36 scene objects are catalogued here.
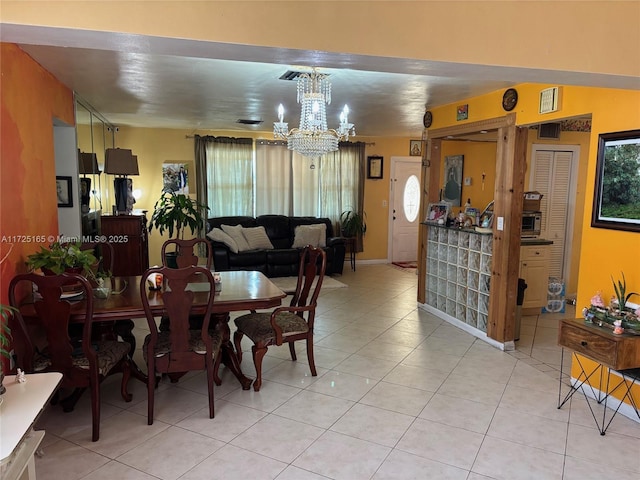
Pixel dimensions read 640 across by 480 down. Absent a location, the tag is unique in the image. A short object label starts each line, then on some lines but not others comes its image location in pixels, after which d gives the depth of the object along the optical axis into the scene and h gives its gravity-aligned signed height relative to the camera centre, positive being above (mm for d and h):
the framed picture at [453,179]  6434 +156
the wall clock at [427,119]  5062 +813
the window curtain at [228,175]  7191 +215
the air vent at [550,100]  3320 +694
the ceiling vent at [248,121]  6090 +935
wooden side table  2488 -965
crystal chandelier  3674 +603
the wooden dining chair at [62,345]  2375 -897
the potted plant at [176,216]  6129 -398
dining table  2682 -736
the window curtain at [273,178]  7496 +173
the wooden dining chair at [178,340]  2574 -965
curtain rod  7986 +814
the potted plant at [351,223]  7746 -610
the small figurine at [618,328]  2556 -797
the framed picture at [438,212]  4941 -261
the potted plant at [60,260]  2729 -462
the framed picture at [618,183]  2781 +53
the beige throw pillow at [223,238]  6625 -759
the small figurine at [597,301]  2828 -710
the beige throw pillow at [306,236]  7211 -780
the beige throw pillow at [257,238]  6938 -794
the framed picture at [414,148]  8281 +774
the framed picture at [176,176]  7078 +182
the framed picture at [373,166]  8109 +421
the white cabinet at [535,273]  4895 -924
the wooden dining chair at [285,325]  3184 -1031
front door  8344 -341
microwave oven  4902 -374
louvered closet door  5297 -92
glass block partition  4301 -880
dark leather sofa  6609 -975
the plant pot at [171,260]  5953 -990
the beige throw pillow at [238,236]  6781 -741
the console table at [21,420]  1391 -789
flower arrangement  2598 -751
